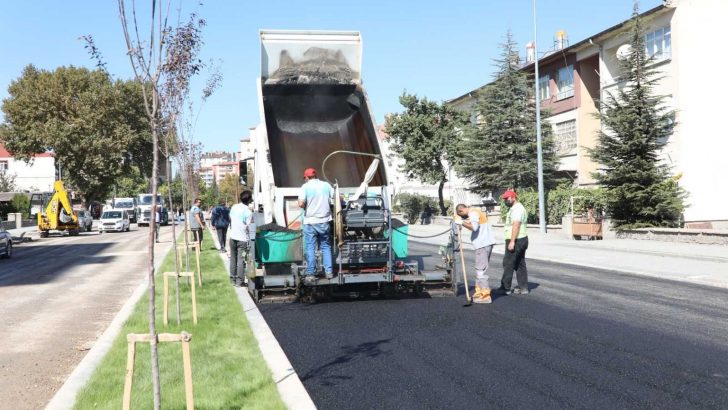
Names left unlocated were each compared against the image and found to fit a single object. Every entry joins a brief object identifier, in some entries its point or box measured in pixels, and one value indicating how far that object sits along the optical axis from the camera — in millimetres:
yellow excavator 42438
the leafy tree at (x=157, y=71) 4492
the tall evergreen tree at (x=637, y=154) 25578
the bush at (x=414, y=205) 50531
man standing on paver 10305
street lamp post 29062
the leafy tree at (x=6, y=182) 75000
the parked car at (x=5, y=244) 23688
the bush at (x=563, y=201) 28375
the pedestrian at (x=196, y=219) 21812
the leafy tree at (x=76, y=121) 54906
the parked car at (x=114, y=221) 48812
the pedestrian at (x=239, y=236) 13391
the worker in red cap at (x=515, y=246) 11711
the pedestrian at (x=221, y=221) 21672
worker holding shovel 10742
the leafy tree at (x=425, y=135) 44031
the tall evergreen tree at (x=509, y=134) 35156
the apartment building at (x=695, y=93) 29062
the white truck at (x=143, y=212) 62434
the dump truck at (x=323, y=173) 10586
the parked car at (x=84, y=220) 51312
